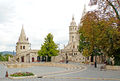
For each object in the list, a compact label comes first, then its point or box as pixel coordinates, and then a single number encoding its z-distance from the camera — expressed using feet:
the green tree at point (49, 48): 133.61
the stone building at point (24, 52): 152.96
